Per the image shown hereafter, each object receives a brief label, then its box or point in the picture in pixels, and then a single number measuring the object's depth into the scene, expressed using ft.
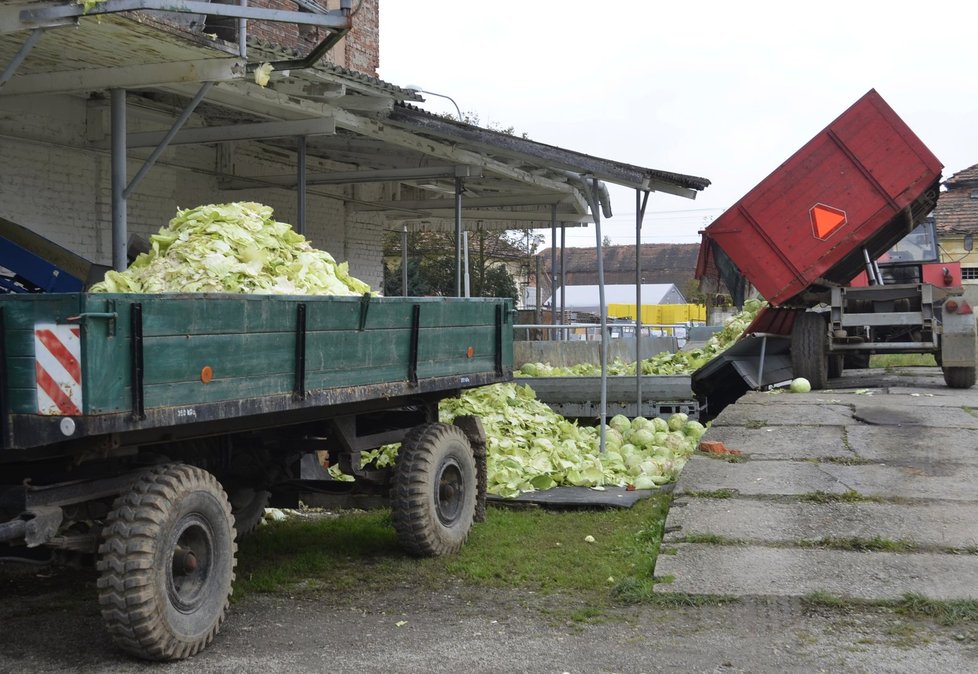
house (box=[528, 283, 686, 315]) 236.22
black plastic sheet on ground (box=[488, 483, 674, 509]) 29.19
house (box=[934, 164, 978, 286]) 155.34
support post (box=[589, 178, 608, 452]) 36.27
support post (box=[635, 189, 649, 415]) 40.24
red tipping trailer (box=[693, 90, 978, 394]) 44.75
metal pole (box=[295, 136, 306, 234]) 37.58
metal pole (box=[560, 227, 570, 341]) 64.33
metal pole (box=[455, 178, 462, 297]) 46.29
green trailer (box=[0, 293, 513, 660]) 14.67
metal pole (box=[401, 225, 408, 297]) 67.83
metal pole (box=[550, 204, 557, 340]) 60.39
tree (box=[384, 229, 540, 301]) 126.72
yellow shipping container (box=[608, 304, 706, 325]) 201.36
